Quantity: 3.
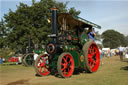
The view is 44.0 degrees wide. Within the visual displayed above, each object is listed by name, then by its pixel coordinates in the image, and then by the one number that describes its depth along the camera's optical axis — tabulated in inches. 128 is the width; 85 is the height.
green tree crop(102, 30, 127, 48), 2962.6
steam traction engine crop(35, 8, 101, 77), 246.8
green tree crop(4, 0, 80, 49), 785.6
